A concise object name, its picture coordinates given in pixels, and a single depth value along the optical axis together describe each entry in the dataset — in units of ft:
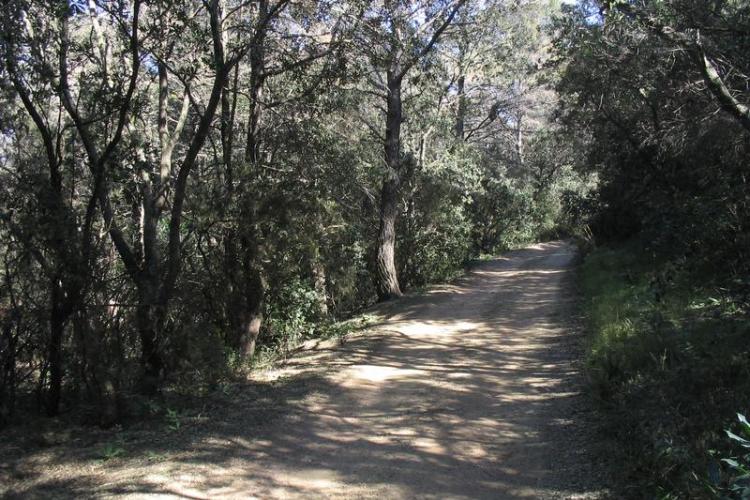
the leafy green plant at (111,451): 17.97
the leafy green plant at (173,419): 20.28
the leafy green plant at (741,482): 8.55
